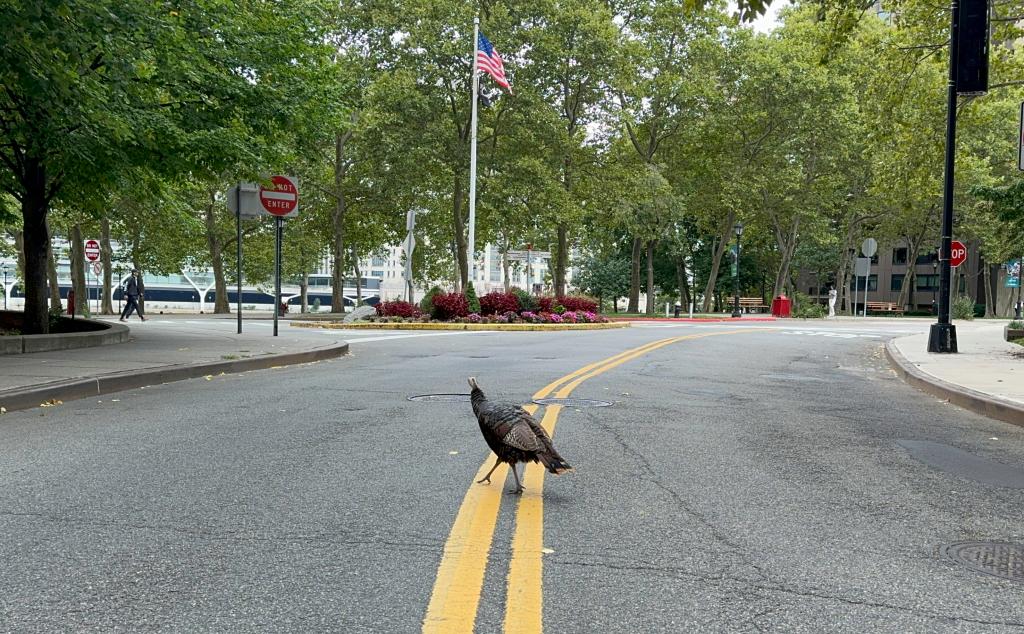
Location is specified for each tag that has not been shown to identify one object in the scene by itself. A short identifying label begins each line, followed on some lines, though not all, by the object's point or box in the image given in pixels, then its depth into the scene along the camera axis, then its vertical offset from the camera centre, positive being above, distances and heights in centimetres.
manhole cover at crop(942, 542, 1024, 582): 372 -128
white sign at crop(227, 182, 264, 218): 1692 +180
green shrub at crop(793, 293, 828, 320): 4466 -94
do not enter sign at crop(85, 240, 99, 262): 3375 +144
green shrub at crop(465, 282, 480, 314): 2720 -40
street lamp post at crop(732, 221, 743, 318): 4489 -44
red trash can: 4588 -87
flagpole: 2827 +382
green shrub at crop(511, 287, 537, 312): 2844 -40
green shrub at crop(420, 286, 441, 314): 2733 -49
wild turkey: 433 -80
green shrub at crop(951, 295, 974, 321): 4231 -82
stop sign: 2405 +128
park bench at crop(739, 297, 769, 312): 6303 -89
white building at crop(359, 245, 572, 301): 15915 +318
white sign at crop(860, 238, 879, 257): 4409 +250
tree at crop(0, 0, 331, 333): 934 +280
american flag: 2678 +770
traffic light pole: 1582 +123
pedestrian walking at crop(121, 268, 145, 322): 3056 -30
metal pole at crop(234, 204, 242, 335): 1671 +87
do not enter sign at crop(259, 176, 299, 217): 1752 +195
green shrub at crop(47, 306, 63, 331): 1718 -75
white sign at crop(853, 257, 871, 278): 4500 +144
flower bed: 2667 -76
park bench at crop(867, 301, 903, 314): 6150 -109
